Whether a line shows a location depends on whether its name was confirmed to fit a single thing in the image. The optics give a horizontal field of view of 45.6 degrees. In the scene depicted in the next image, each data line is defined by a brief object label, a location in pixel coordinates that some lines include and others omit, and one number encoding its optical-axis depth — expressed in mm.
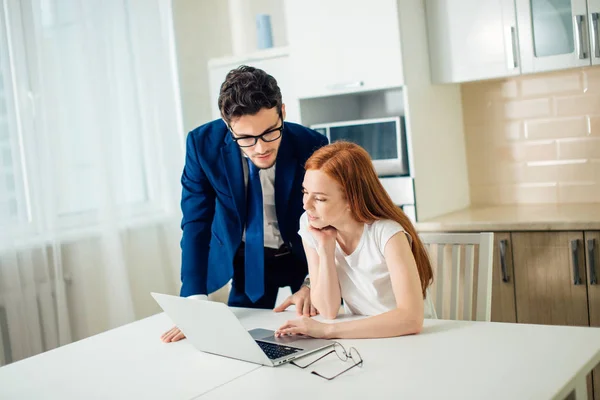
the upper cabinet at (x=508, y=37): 2932
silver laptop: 1611
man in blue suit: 2225
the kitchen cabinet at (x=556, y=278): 2795
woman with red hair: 1964
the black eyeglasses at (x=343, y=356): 1538
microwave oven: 3219
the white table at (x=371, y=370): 1385
